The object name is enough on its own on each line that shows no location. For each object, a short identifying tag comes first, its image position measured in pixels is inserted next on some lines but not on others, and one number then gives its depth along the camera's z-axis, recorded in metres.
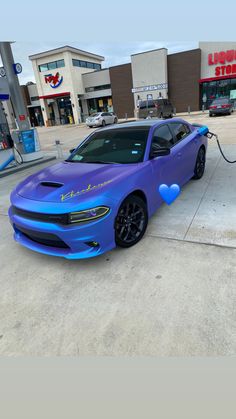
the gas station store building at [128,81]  26.81
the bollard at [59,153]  10.19
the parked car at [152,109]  21.12
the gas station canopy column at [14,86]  9.21
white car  23.78
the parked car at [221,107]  20.20
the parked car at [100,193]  2.77
